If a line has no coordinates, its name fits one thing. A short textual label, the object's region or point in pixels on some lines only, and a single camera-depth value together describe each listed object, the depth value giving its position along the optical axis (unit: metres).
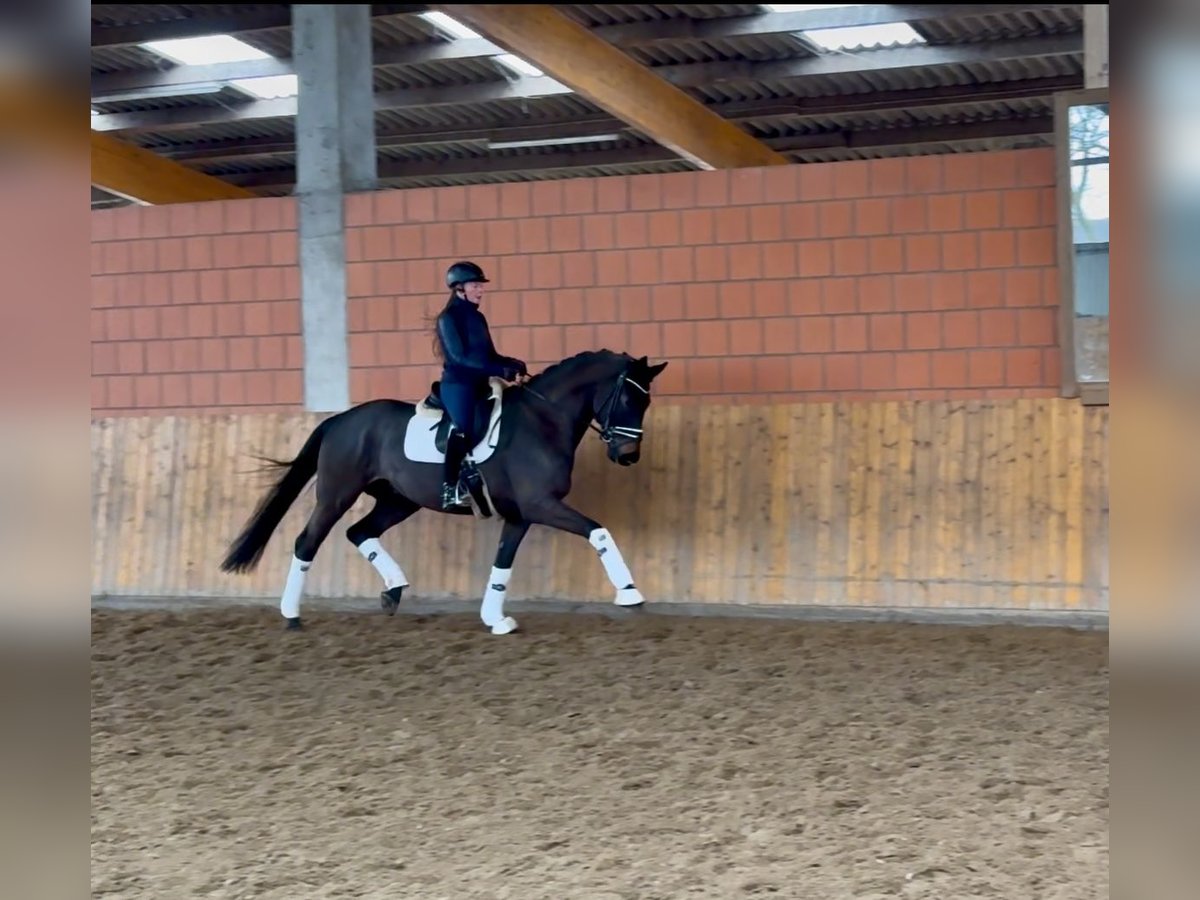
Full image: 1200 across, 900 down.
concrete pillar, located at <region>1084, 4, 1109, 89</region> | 12.65
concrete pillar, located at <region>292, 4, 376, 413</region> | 15.02
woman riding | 12.32
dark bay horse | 12.35
